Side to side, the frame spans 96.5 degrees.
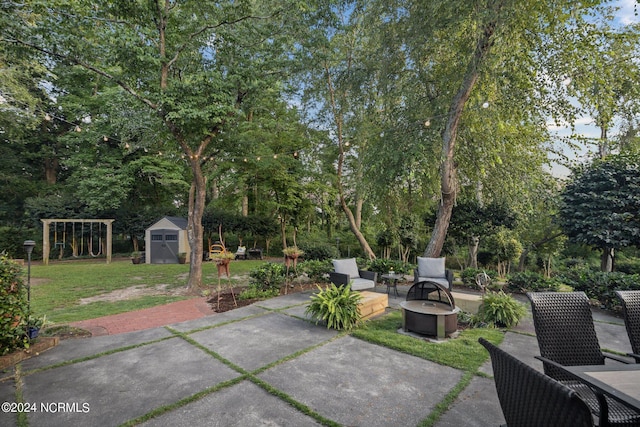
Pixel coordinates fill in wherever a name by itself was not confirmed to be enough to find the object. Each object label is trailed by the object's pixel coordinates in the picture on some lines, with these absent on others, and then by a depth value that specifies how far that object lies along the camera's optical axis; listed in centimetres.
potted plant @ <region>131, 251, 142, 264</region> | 1297
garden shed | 1327
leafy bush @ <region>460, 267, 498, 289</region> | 753
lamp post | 439
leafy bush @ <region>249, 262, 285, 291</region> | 702
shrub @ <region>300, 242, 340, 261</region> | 1139
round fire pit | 393
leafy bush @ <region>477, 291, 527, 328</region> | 452
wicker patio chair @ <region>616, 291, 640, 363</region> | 244
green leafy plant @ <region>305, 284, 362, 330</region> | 438
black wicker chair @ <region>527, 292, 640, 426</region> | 230
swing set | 1303
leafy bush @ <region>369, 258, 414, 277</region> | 819
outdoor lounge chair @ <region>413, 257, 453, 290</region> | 640
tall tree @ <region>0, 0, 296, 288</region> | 614
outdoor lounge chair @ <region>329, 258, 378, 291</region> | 607
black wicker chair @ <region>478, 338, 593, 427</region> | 103
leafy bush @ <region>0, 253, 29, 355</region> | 319
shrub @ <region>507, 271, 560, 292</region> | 625
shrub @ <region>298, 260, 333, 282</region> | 787
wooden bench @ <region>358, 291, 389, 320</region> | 482
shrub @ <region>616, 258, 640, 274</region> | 1145
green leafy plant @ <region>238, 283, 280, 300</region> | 644
